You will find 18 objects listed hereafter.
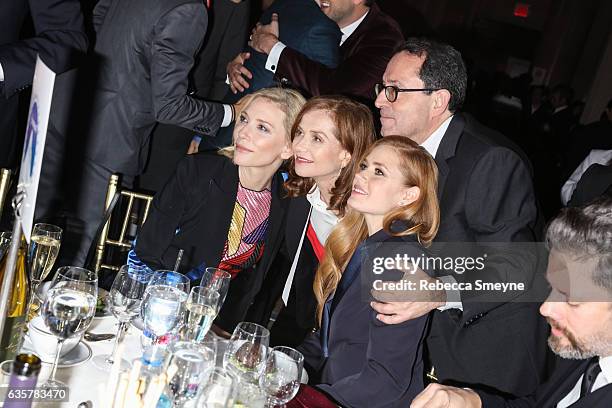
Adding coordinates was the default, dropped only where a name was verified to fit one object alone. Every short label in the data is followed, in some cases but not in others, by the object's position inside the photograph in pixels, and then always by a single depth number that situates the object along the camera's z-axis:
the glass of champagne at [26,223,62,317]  1.88
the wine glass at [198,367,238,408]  1.36
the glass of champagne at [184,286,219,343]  1.72
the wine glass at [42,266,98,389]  1.45
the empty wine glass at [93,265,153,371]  1.70
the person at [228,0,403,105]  3.56
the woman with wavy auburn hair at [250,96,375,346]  2.77
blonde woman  2.83
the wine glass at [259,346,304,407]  1.56
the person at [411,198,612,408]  1.86
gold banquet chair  2.61
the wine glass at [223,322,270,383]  1.60
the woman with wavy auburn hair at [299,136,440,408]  2.10
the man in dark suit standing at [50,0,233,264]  3.12
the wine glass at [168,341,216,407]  1.33
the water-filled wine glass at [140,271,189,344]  1.62
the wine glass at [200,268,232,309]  2.04
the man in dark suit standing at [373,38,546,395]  2.66
